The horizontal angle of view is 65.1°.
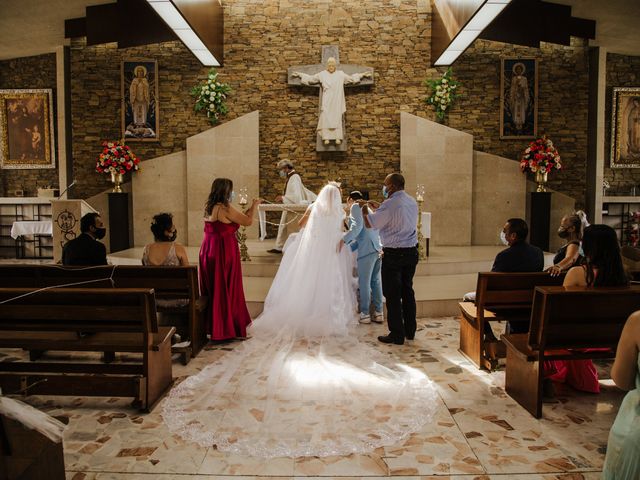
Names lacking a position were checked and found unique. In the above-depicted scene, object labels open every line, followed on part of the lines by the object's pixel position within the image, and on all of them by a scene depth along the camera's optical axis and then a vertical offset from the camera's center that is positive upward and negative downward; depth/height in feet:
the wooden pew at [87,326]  10.14 -2.35
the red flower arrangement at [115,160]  31.14 +3.31
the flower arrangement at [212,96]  33.35 +7.85
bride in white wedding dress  9.12 -3.93
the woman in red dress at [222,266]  15.05 -1.60
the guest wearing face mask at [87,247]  13.71 -0.96
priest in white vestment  25.22 +0.97
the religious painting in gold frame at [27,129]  35.76 +5.99
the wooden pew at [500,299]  12.67 -2.17
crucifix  32.73 +8.64
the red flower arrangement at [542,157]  30.63 +3.53
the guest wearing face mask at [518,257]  13.26 -1.14
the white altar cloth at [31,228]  30.71 -0.96
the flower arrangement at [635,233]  28.30 -1.09
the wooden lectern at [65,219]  25.81 -0.32
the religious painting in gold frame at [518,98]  33.99 +7.89
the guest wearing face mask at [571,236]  13.64 -0.62
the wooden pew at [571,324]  9.75 -2.19
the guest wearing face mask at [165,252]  14.36 -1.12
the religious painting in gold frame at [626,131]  35.70 +5.89
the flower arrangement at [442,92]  33.32 +8.14
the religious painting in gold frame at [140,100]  33.96 +7.69
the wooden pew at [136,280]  13.02 -1.76
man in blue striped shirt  14.99 -1.10
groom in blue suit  17.13 -1.53
